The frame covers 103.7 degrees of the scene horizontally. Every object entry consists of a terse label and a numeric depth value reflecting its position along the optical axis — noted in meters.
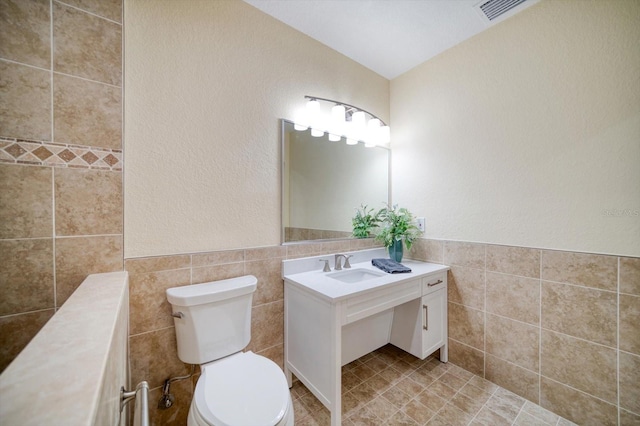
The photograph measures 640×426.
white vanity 1.33
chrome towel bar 0.66
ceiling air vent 1.51
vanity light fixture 1.82
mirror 1.74
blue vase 2.02
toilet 0.91
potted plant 2.02
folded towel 1.74
